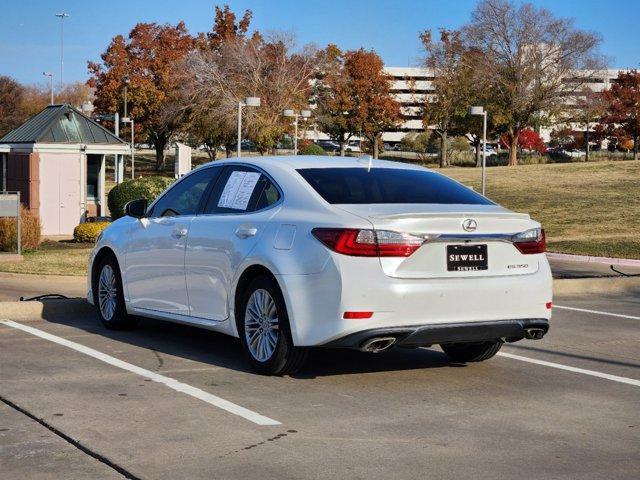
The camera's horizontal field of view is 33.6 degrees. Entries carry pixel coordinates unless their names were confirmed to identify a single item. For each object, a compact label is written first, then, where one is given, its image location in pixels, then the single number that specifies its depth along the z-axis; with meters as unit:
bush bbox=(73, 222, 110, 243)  24.45
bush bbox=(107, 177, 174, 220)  25.06
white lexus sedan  7.08
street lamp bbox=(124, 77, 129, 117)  74.65
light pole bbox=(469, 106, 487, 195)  33.34
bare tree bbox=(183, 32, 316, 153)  67.19
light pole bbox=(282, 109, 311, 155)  36.41
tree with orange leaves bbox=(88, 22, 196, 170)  79.94
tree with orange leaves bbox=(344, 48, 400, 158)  83.38
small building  27.22
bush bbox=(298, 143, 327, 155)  53.42
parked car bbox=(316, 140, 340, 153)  112.03
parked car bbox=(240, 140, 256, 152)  93.31
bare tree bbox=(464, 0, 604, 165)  69.50
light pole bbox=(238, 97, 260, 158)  29.87
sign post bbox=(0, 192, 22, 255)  18.80
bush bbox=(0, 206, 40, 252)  20.73
